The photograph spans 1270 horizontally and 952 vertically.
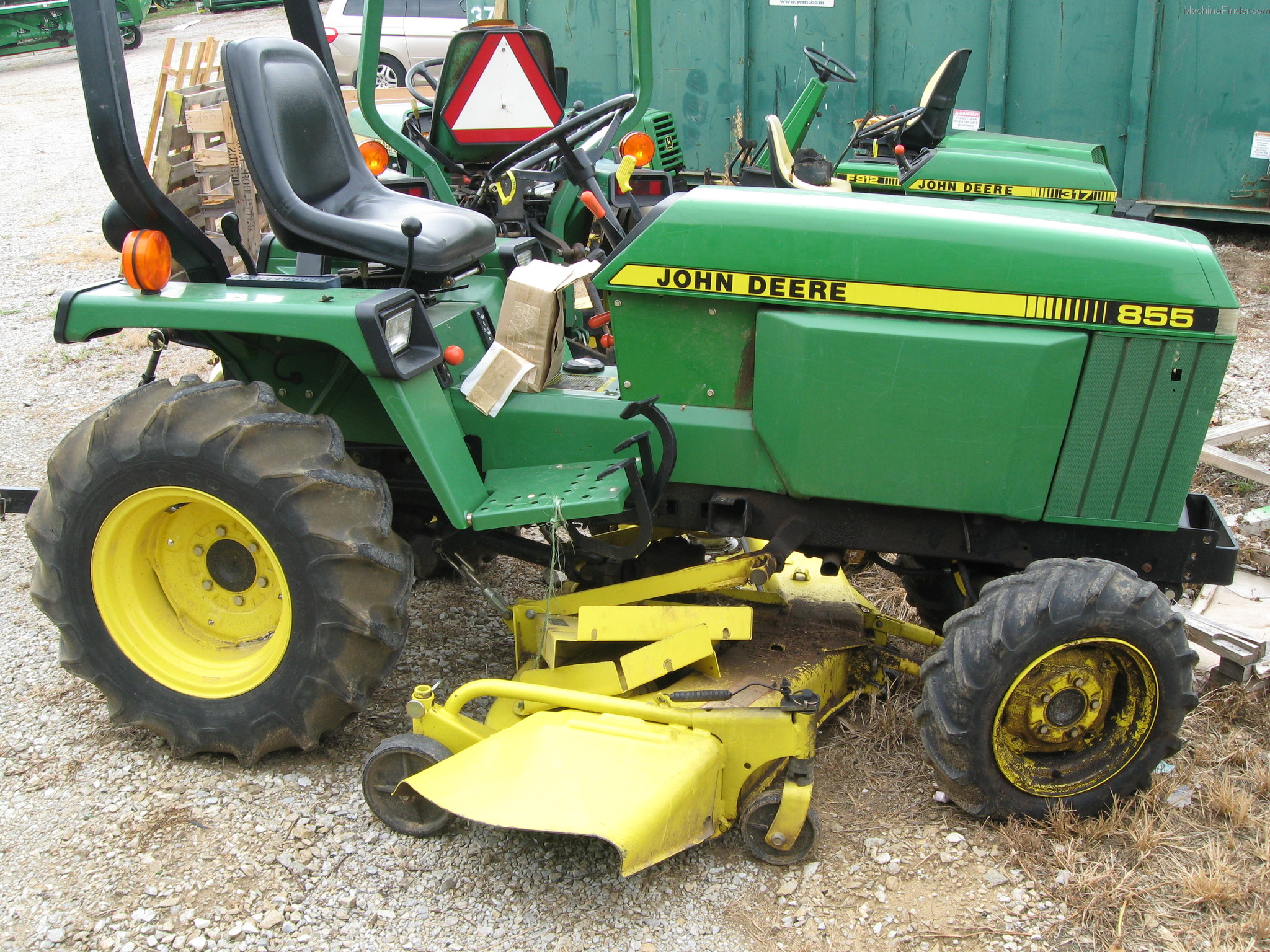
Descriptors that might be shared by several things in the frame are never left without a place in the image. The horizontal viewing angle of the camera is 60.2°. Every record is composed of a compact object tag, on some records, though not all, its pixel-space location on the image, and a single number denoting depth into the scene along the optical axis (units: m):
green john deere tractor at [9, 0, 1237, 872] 2.41
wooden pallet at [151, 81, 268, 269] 7.41
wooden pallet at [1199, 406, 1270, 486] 4.14
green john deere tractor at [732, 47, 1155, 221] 5.96
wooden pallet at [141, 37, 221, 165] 8.20
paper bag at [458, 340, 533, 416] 2.82
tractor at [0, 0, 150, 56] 16.11
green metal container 7.94
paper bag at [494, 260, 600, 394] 2.84
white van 11.71
